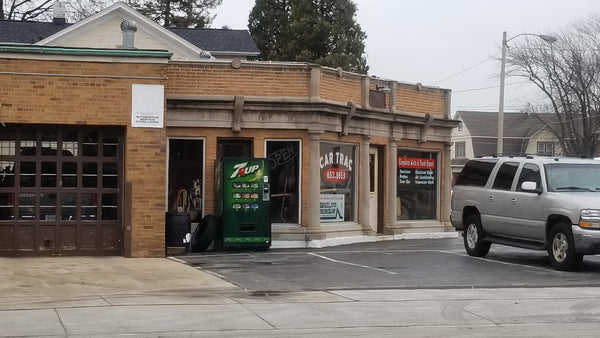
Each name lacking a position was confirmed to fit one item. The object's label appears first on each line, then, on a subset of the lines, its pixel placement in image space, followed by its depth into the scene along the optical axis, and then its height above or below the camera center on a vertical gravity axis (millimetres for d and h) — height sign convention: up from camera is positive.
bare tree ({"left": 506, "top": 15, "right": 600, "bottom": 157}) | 49312 +6171
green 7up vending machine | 17156 -338
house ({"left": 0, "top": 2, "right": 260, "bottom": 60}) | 26562 +4938
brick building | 15859 +877
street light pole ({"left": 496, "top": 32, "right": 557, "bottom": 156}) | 33312 +3835
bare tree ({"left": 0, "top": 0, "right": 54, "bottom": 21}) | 41062 +8727
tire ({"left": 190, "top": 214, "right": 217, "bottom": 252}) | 17281 -1055
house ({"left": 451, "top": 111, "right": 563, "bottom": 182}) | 63394 +3929
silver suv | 13516 -346
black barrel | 16531 -922
